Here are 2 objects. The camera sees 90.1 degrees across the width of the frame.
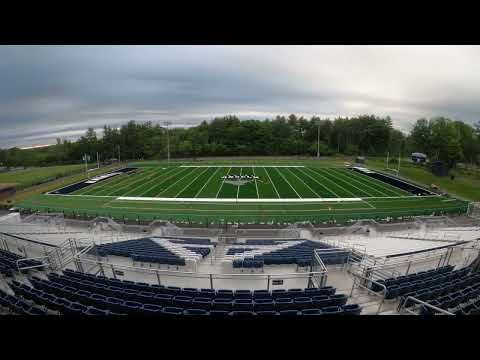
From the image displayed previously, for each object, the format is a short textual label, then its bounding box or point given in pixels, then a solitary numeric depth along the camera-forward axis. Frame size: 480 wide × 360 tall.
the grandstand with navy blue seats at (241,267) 5.82
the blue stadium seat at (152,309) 5.26
